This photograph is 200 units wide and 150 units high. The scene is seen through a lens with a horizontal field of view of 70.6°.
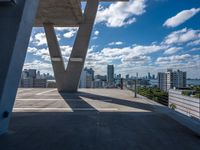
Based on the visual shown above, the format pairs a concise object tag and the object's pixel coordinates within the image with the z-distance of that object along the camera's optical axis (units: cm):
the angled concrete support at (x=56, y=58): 1183
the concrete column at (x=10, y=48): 346
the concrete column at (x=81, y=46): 1086
